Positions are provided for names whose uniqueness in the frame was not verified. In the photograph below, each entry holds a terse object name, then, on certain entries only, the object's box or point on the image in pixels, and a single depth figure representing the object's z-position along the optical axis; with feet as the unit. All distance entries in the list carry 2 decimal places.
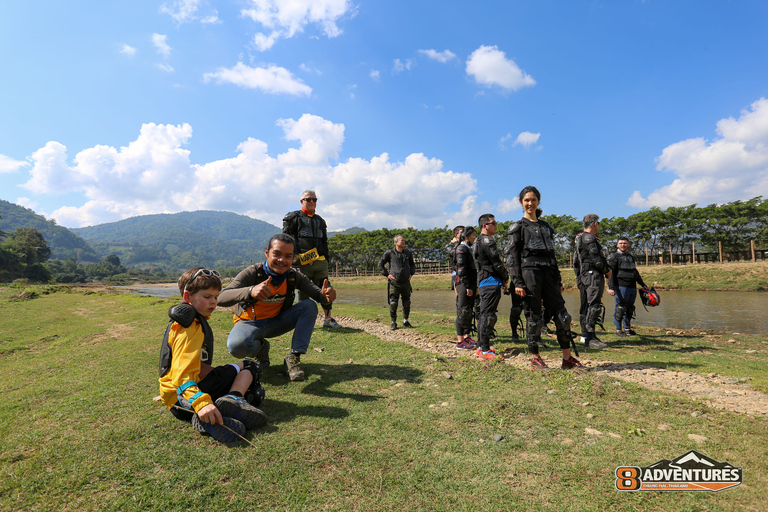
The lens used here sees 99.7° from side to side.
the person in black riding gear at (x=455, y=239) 26.23
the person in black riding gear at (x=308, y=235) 22.68
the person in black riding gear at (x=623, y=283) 25.49
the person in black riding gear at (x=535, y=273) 15.84
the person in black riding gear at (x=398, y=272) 28.68
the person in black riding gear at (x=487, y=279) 17.78
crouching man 12.50
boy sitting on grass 8.51
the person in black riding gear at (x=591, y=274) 21.68
